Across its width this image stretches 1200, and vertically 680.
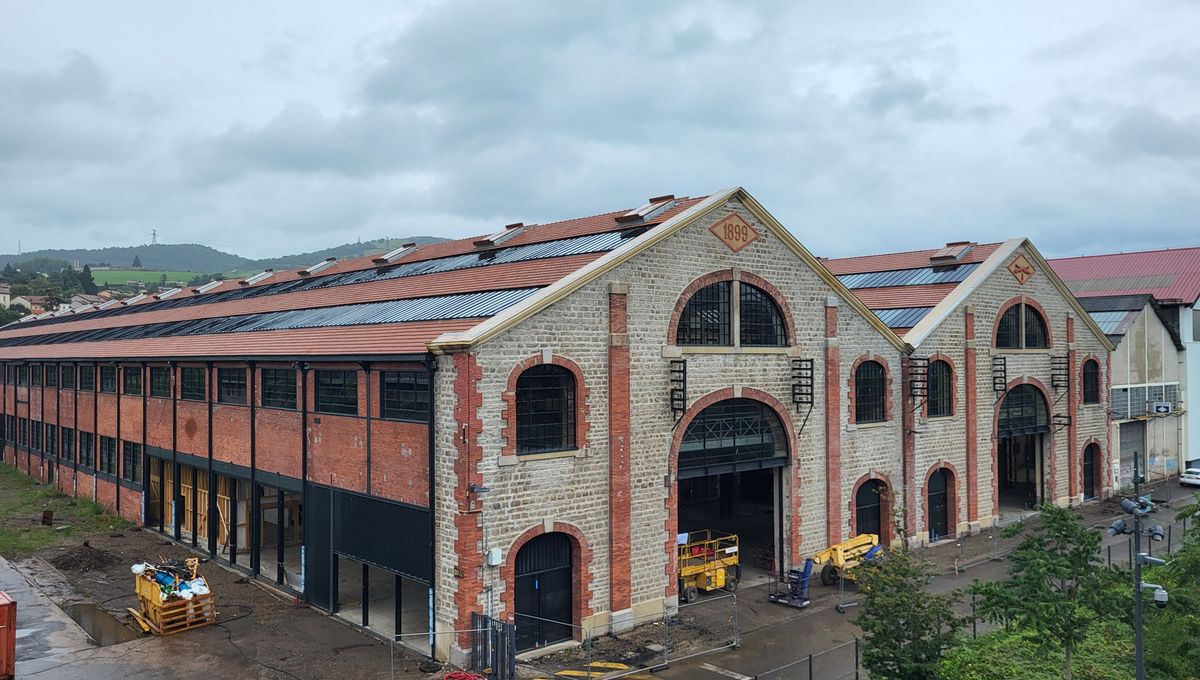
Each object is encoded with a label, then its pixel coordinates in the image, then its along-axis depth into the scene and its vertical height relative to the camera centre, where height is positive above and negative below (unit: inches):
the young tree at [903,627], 648.4 -229.4
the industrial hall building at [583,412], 855.1 -99.9
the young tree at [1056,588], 664.4 -208.6
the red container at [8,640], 802.2 -283.0
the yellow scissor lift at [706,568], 1037.8 -292.1
